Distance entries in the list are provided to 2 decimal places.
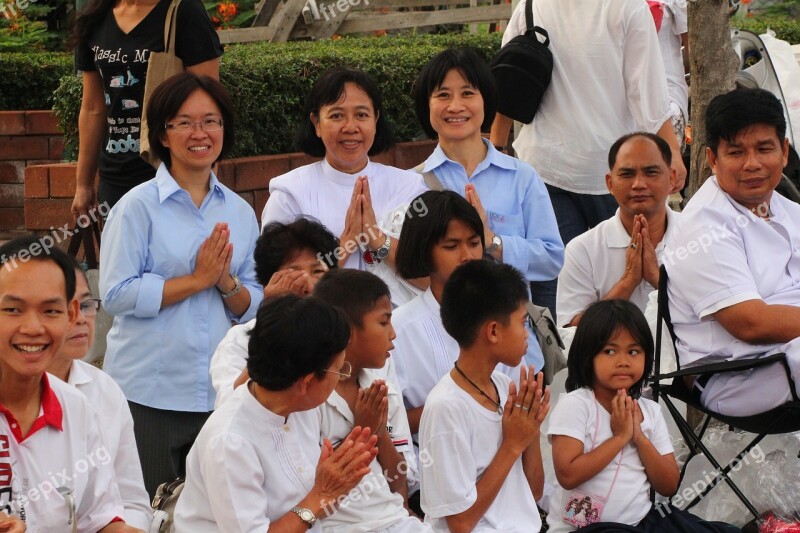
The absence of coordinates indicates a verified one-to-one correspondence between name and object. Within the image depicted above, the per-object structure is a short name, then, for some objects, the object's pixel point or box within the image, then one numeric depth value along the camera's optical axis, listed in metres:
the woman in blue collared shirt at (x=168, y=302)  8.18
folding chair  8.33
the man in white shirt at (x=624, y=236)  9.74
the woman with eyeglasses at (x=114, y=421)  6.69
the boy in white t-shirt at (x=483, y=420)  7.22
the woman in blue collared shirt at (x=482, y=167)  9.18
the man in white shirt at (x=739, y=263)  8.31
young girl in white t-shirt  7.81
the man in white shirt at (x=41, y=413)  5.84
